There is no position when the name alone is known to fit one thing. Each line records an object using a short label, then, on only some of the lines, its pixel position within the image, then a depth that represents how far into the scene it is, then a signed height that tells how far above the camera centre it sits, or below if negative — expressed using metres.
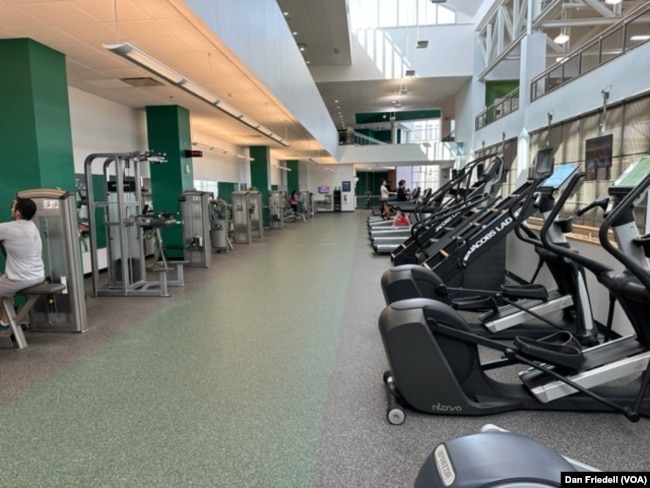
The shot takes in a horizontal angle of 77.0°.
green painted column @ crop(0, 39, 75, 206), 4.62 +0.95
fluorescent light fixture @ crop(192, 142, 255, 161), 9.77 +1.21
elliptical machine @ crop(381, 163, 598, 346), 3.41 -0.89
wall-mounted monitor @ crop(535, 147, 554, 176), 3.85 +0.29
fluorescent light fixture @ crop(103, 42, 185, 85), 3.39 +1.25
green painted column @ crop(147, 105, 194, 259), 8.37 +0.71
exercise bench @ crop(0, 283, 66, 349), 3.78 -1.00
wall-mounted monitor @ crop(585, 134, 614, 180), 8.29 +0.73
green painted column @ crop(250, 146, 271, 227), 14.59 +0.96
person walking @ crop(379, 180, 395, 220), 15.23 -0.50
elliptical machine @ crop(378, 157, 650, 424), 2.36 -1.02
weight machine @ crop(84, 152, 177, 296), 5.73 -0.46
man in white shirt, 3.71 -0.48
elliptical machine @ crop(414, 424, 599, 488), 1.04 -0.71
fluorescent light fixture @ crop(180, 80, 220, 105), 4.63 +1.29
